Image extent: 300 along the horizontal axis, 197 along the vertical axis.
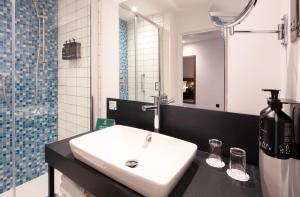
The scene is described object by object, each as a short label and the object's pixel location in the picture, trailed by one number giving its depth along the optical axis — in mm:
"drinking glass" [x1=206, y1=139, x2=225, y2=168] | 901
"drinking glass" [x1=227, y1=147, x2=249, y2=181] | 775
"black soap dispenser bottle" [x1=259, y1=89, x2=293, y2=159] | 515
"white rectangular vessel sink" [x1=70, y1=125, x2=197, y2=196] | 614
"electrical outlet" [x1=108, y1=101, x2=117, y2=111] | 1523
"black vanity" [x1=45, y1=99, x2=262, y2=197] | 673
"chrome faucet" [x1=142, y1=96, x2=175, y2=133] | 1180
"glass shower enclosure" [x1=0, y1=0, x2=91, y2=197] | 1669
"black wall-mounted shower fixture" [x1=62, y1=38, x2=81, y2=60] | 1874
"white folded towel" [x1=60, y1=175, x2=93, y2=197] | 951
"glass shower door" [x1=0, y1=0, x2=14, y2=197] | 1620
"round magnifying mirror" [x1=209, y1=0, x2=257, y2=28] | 663
